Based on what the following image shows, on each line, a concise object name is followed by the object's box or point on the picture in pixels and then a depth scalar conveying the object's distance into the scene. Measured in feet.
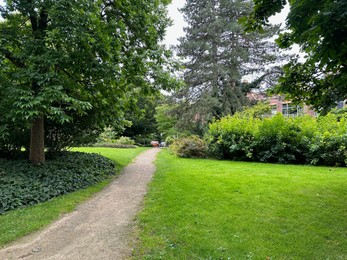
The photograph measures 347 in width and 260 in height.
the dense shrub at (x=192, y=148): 46.11
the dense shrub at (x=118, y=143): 75.25
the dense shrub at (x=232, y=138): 39.47
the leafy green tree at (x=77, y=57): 18.54
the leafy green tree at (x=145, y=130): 114.01
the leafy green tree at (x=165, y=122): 85.95
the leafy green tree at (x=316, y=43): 8.00
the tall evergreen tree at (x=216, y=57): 70.08
